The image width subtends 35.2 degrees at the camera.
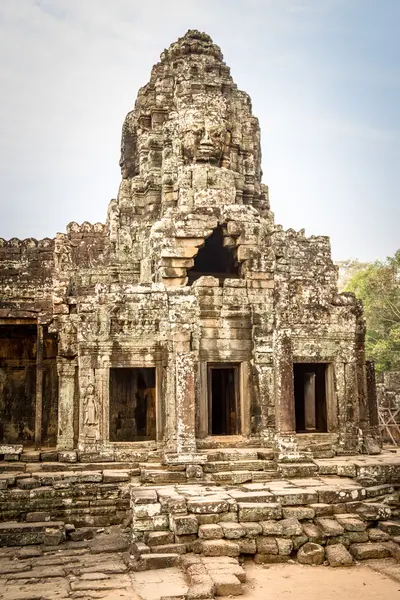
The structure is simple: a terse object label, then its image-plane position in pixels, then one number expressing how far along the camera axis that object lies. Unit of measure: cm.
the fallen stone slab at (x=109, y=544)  928
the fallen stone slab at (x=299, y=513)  903
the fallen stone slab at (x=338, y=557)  822
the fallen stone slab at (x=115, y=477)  1120
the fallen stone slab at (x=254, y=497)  927
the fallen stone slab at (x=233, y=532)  851
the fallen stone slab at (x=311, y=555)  833
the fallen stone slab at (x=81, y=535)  987
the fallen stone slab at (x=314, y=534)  867
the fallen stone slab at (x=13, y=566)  829
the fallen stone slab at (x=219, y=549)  823
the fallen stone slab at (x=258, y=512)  885
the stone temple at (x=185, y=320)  1261
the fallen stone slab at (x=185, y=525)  857
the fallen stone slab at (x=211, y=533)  848
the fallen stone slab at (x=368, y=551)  848
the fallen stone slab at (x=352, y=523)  888
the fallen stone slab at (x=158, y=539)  857
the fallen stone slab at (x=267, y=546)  845
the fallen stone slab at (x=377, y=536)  888
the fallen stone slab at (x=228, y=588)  716
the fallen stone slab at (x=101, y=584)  754
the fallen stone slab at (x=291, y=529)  866
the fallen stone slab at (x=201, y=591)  688
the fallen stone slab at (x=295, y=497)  934
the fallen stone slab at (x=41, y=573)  808
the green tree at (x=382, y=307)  2853
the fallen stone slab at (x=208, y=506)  884
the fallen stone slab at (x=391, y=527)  902
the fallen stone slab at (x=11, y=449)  1248
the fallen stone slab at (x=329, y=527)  876
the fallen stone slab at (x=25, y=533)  955
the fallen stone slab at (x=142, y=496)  917
